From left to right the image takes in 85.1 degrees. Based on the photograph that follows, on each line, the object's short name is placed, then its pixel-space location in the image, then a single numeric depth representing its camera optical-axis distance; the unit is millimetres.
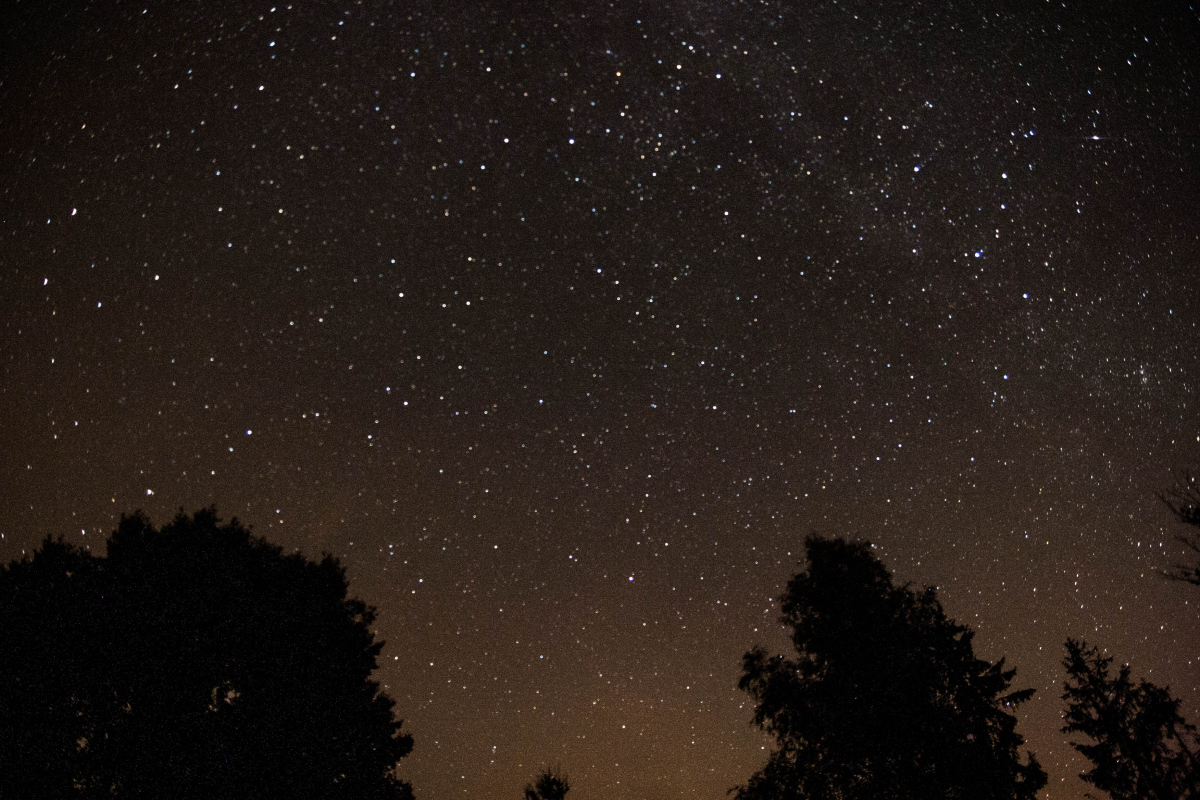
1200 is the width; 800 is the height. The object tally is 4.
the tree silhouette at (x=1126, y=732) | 11047
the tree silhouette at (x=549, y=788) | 19422
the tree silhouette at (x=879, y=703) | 9078
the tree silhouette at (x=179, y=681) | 9523
